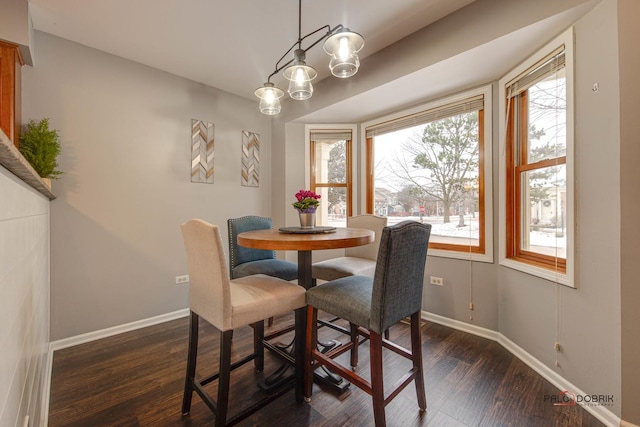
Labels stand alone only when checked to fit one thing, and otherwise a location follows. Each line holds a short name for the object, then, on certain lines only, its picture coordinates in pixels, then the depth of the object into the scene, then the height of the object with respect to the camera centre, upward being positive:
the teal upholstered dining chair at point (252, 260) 2.27 -0.44
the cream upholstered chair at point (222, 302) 1.25 -0.46
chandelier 1.54 +0.91
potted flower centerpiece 2.03 +0.04
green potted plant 1.93 +0.48
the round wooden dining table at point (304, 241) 1.38 -0.15
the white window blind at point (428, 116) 2.52 +1.00
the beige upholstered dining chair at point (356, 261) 2.22 -0.45
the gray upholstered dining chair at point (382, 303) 1.27 -0.48
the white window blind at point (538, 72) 1.79 +1.00
